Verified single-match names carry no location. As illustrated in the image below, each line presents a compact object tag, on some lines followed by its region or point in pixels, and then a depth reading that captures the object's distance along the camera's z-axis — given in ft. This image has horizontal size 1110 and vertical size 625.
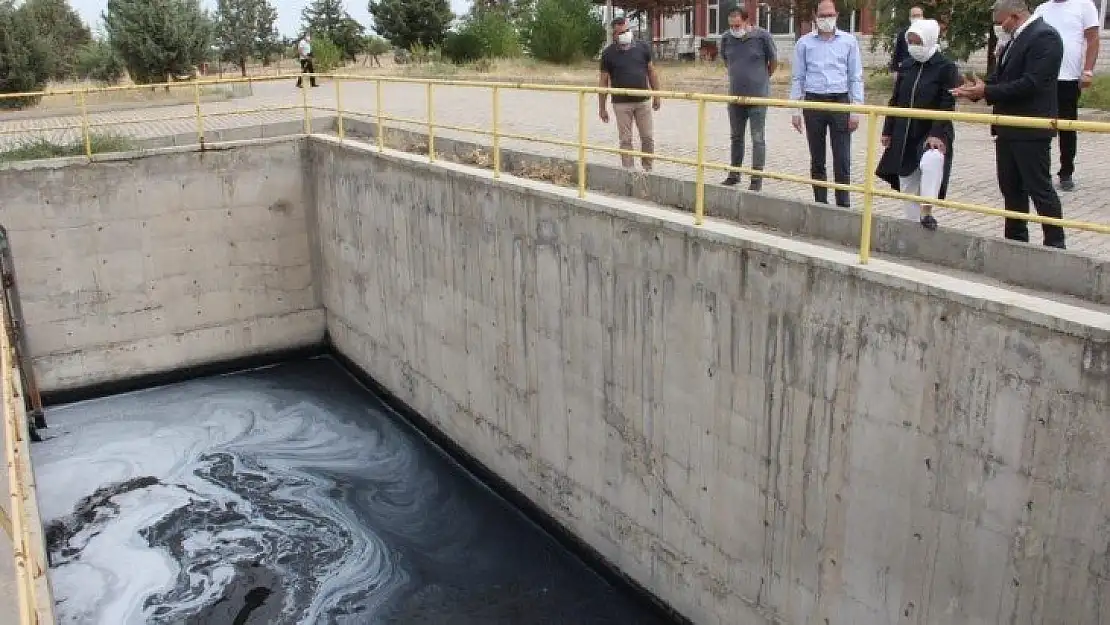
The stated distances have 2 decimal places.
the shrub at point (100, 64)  86.74
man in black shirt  31.32
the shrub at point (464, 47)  104.27
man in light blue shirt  24.84
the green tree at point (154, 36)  75.66
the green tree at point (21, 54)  71.92
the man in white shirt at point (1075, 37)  24.30
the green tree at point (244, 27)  193.77
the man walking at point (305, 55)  74.13
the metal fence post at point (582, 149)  25.57
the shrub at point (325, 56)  98.78
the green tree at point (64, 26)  141.29
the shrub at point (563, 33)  97.35
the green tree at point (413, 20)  116.57
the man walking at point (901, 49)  24.71
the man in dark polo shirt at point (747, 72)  27.61
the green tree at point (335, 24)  158.24
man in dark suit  18.74
